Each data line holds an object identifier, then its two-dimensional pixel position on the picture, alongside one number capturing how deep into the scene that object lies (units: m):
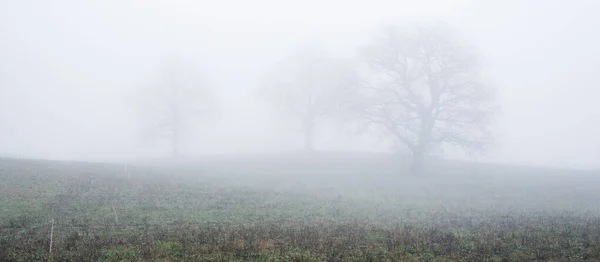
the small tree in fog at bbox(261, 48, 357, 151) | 62.56
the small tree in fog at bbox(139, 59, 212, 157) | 67.12
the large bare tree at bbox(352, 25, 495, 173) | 43.19
